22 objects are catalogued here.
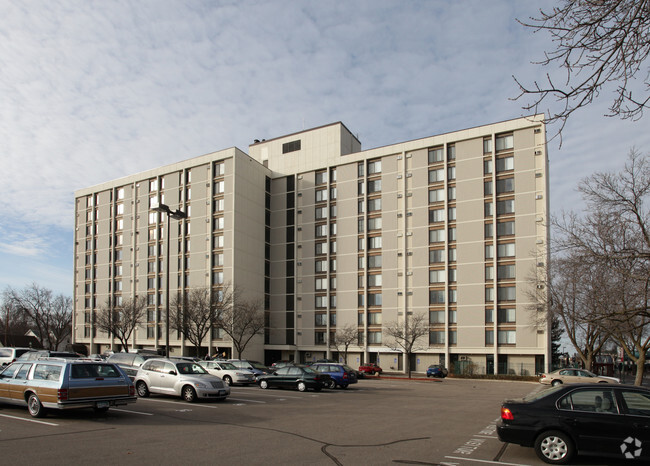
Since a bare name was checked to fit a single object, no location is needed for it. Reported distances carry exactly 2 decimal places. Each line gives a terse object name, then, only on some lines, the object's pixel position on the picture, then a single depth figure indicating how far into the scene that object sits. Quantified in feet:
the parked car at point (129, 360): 77.29
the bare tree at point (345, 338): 198.29
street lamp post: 95.20
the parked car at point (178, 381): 62.34
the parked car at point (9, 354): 93.30
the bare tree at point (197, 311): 178.60
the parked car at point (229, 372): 98.63
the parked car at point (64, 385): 43.73
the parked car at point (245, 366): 105.91
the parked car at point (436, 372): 167.43
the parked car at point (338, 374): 101.76
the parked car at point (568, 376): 110.11
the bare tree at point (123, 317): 213.25
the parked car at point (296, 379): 90.60
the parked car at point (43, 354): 84.07
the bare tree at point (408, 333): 181.78
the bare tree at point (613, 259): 63.67
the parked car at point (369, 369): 169.68
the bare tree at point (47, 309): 257.55
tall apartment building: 181.98
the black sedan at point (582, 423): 29.71
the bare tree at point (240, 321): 187.73
